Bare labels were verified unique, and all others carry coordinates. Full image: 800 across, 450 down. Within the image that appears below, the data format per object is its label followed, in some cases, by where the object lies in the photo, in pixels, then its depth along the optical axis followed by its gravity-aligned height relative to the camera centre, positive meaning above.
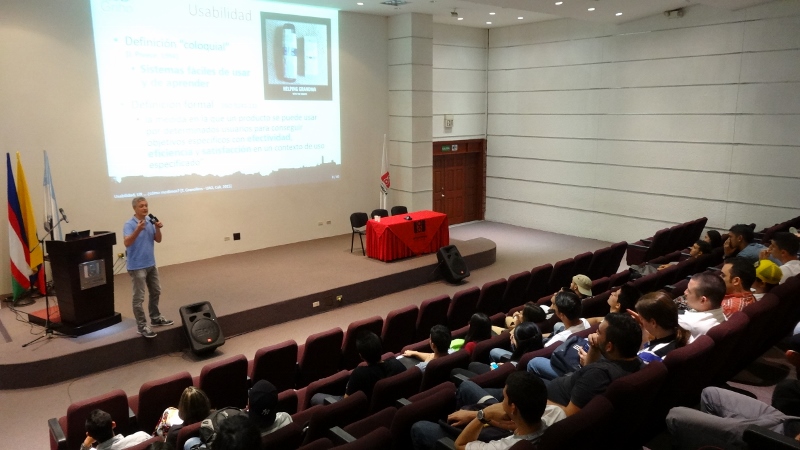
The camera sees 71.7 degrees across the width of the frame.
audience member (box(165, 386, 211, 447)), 3.19 -1.61
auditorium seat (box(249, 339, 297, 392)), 4.36 -1.91
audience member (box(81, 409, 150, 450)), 3.10 -1.75
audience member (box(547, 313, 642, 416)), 2.76 -1.24
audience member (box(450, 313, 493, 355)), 4.39 -1.61
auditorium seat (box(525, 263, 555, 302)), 6.27 -1.79
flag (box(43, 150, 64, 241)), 6.29 -0.87
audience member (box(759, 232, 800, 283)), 5.08 -1.15
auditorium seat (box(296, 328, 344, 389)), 4.65 -1.95
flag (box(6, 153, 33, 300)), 6.34 -1.43
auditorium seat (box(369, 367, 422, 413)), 3.38 -1.61
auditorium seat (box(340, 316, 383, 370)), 4.94 -1.86
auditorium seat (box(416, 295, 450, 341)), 5.45 -1.86
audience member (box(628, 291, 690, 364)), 3.26 -1.19
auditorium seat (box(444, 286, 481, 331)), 5.65 -1.86
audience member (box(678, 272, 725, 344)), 3.72 -1.21
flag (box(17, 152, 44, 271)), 6.45 -1.11
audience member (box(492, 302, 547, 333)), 4.39 -1.49
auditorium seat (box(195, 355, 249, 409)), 4.02 -1.88
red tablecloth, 8.40 -1.72
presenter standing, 5.63 -1.26
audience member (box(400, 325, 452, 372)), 3.86 -1.50
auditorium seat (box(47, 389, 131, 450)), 3.55 -1.89
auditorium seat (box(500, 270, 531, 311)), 6.05 -1.82
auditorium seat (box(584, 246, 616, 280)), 6.78 -1.70
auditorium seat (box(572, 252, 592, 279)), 6.62 -1.66
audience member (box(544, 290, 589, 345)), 4.02 -1.36
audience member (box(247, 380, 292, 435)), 2.92 -1.48
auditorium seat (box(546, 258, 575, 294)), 6.43 -1.74
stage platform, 5.35 -2.14
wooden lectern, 5.57 -1.57
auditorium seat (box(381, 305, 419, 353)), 5.11 -1.89
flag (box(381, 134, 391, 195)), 10.23 -0.95
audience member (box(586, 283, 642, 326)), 4.32 -1.36
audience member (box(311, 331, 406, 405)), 3.57 -1.58
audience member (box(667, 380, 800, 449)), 2.68 -1.48
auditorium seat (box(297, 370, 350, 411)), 3.93 -1.87
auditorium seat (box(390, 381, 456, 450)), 2.84 -1.50
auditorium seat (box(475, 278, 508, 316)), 5.82 -1.81
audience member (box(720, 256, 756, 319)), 4.04 -1.18
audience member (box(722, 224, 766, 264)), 6.14 -1.29
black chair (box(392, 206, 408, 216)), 9.65 -1.48
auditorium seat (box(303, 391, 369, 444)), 3.05 -1.61
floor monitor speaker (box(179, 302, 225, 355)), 5.71 -2.10
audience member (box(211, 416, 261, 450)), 2.22 -1.23
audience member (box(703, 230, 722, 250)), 6.95 -1.42
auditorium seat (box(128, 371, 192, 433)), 3.78 -1.86
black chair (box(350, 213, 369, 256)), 9.09 -1.62
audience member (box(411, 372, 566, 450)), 2.36 -1.35
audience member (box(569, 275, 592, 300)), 5.08 -1.47
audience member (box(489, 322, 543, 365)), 3.85 -1.49
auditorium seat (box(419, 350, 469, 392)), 3.62 -1.61
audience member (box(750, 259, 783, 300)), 4.32 -1.19
